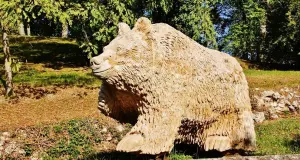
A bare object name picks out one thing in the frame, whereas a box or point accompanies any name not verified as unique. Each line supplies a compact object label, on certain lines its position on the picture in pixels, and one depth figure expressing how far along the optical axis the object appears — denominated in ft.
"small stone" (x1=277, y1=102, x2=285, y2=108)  60.13
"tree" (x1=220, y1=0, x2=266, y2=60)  98.02
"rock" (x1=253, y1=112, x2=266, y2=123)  55.21
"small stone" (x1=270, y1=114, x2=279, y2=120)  57.93
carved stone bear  20.38
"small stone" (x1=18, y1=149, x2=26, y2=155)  38.75
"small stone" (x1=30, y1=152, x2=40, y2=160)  38.41
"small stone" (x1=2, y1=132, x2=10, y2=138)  39.60
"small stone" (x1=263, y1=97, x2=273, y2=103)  59.67
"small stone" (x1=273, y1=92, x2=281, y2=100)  60.13
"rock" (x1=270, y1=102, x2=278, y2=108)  59.67
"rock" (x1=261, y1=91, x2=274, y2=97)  60.23
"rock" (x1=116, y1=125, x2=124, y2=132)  43.97
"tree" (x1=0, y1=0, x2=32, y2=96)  42.45
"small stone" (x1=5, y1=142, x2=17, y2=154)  38.60
